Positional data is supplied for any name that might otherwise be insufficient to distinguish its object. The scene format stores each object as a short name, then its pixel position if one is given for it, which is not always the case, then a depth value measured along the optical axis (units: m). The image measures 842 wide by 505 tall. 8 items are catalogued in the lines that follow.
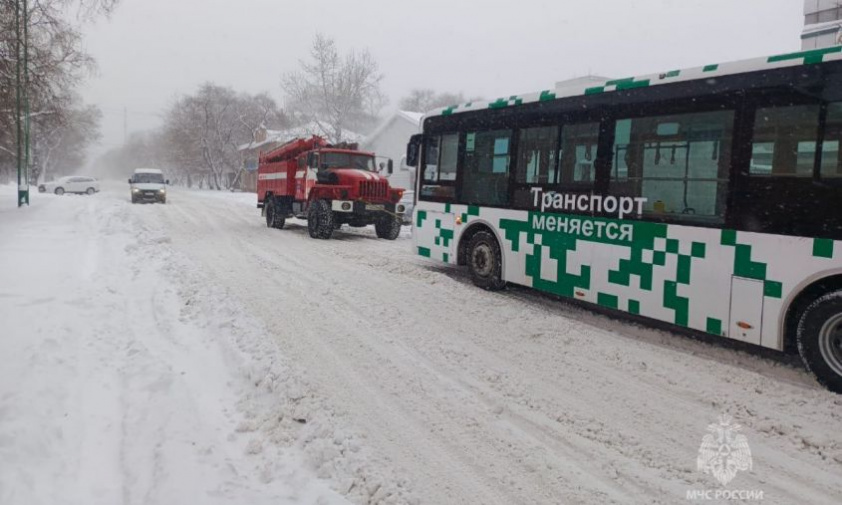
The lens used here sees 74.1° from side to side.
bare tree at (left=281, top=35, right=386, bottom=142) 44.62
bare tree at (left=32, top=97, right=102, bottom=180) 56.84
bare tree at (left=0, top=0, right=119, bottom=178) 18.83
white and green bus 4.88
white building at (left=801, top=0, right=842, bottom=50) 17.66
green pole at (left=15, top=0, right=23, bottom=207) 18.17
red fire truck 15.09
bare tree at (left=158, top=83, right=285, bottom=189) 63.53
